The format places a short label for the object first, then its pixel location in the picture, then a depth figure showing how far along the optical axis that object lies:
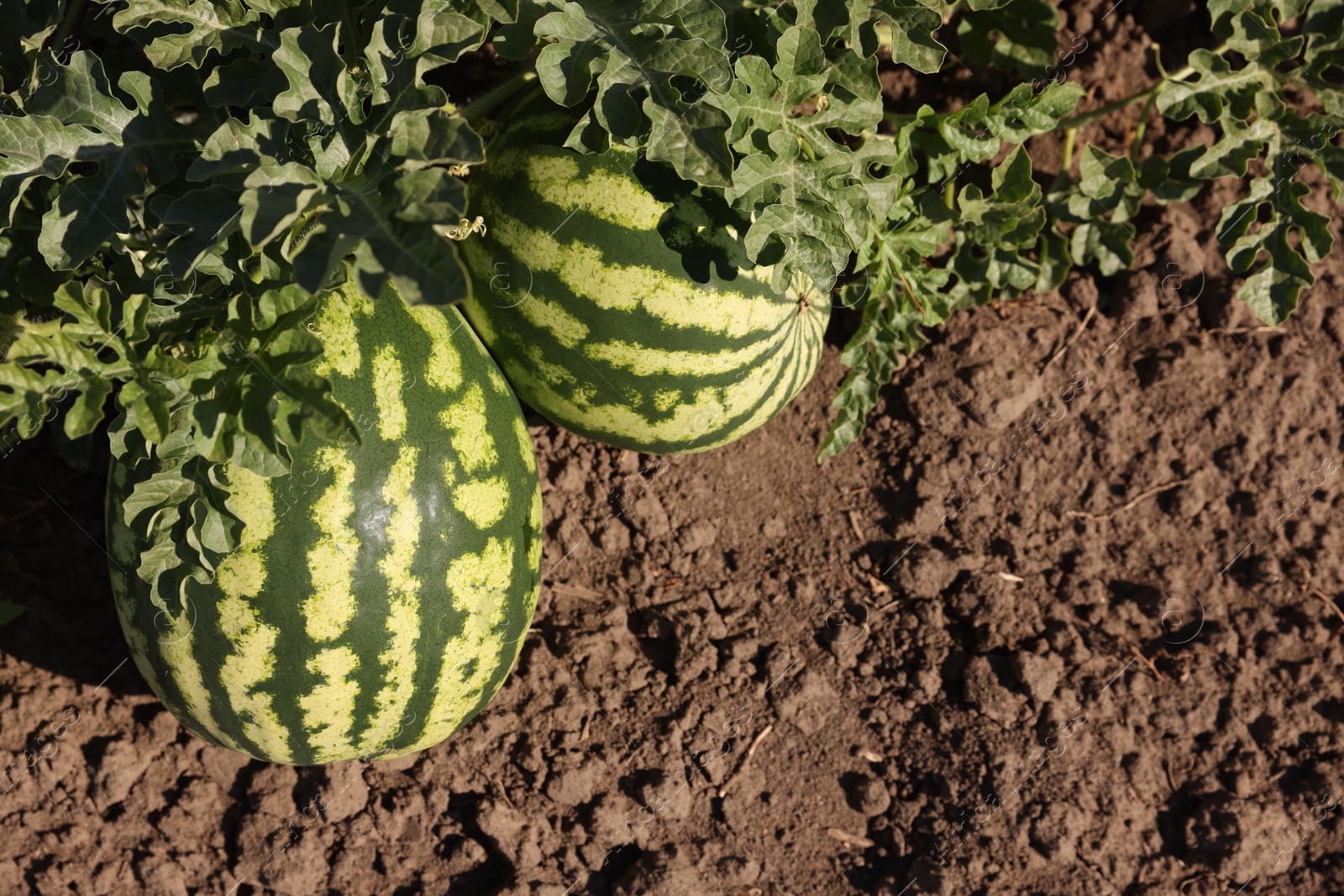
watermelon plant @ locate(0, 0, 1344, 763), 2.16
